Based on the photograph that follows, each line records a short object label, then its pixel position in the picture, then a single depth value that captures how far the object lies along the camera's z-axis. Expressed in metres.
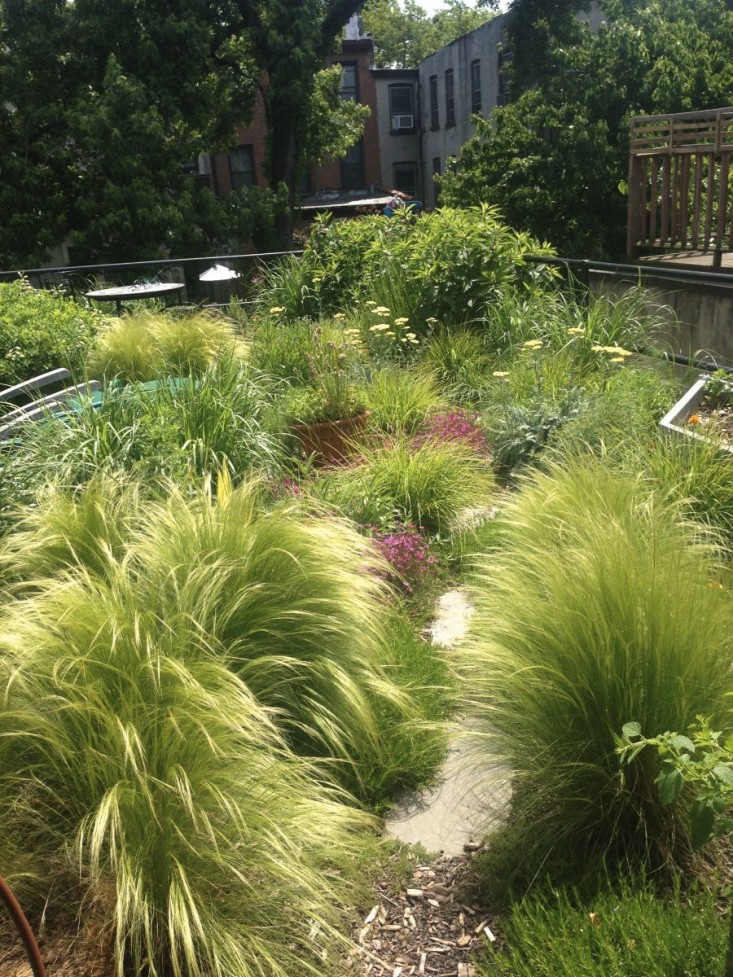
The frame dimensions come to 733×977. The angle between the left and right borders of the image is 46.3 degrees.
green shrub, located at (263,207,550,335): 7.71
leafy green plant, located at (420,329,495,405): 6.71
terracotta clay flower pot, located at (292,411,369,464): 5.43
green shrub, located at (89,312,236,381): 6.56
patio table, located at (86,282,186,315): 9.04
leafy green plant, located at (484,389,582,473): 5.38
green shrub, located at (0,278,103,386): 6.50
